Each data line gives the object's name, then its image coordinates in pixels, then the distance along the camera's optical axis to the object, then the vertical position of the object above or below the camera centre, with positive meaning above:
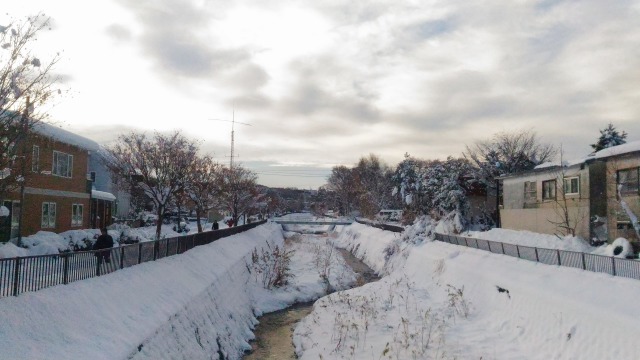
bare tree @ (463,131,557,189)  52.03 +4.86
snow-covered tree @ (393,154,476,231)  38.31 +0.83
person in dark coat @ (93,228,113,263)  15.26 -1.41
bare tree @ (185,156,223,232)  34.81 +0.97
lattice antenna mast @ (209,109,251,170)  56.78 +5.68
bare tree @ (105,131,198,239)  26.94 +1.83
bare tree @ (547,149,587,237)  27.27 -0.05
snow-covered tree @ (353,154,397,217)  82.69 +1.86
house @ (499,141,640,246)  23.78 +0.38
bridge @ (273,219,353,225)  59.26 -3.04
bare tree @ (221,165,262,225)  49.59 +0.63
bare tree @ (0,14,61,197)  12.28 +2.30
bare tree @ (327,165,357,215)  104.04 +2.74
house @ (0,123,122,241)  23.38 +0.11
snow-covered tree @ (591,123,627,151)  49.62 +6.69
